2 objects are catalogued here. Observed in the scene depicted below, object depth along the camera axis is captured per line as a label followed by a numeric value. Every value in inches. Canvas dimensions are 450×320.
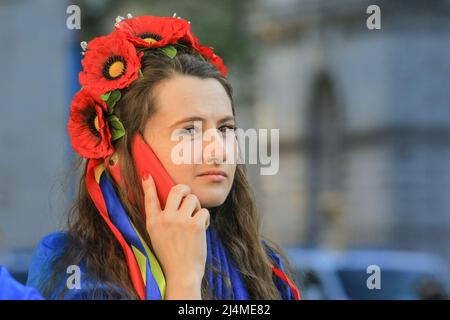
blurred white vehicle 818.8
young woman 217.2
